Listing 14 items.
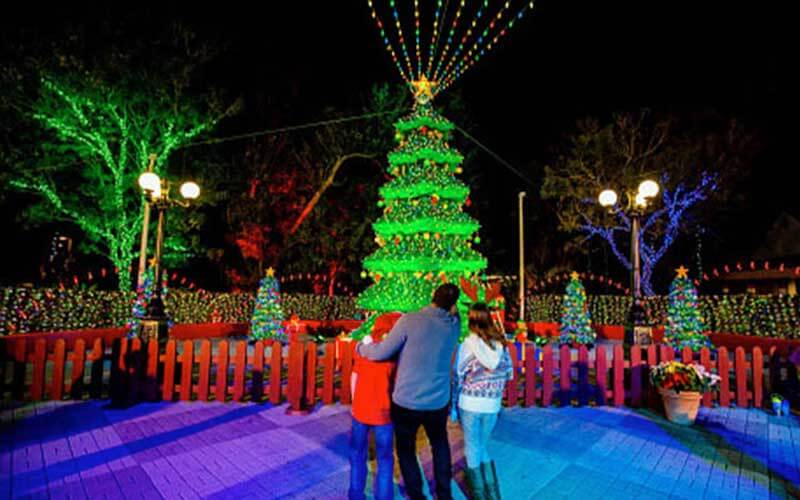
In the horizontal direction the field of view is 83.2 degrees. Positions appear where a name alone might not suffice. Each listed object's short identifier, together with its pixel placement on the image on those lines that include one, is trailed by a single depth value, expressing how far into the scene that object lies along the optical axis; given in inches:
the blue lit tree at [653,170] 836.0
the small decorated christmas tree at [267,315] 546.9
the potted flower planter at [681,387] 255.6
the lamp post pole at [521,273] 748.7
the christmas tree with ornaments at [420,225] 463.5
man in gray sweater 138.8
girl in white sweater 158.9
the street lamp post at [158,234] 314.0
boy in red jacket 142.1
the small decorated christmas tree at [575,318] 599.5
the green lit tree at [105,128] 641.0
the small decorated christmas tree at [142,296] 458.0
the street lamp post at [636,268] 327.6
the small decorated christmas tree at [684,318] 503.2
